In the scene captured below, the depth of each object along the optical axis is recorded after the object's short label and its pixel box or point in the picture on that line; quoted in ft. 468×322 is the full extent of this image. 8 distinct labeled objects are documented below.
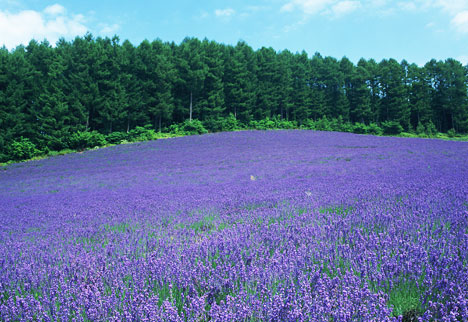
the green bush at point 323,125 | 129.12
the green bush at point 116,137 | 93.20
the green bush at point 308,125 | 135.26
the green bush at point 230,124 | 116.16
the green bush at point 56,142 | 85.51
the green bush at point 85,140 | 86.22
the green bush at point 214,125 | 114.73
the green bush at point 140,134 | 95.35
